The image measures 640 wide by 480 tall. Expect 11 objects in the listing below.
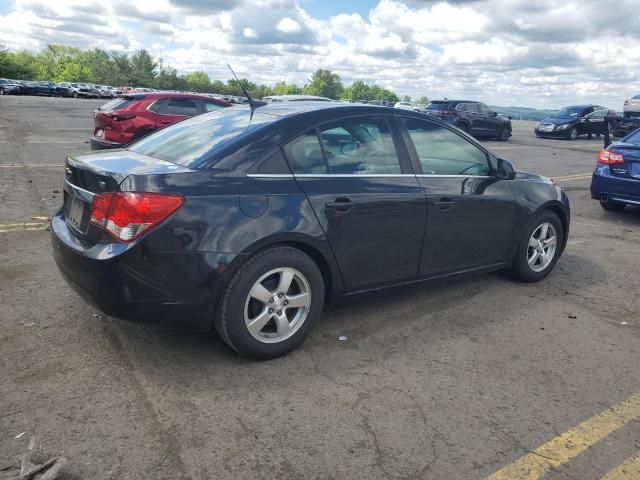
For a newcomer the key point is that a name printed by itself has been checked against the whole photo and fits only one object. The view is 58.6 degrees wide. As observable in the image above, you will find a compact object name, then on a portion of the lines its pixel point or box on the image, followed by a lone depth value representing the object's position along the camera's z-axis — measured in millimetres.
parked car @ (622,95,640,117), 29219
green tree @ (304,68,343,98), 134125
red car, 12016
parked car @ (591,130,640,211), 7906
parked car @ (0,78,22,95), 60250
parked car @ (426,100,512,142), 23531
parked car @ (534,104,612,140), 26688
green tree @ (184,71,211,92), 121681
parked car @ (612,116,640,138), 25312
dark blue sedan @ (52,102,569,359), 3188
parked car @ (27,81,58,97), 64375
